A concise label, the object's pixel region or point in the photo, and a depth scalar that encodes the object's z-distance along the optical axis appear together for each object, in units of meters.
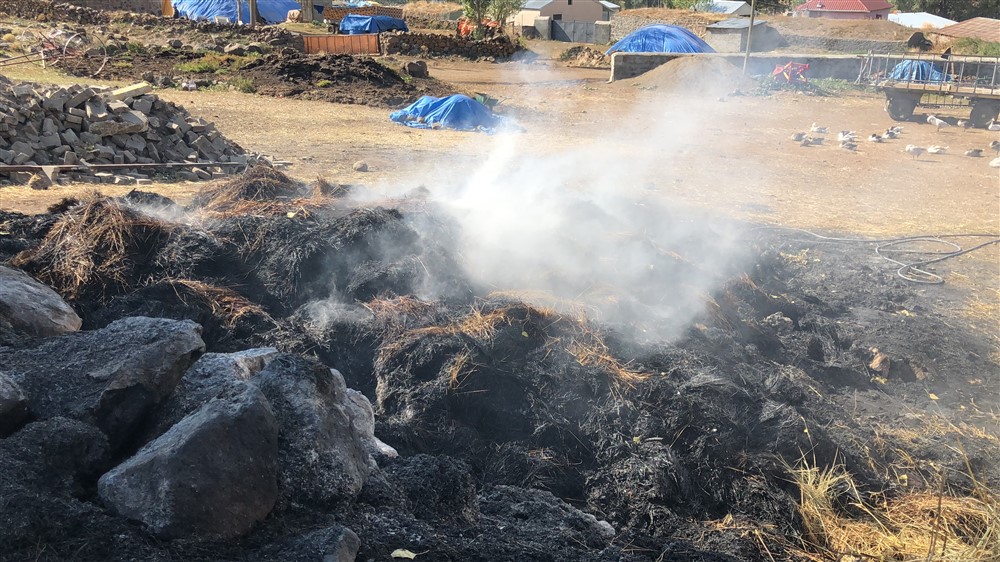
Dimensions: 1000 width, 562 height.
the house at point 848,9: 45.69
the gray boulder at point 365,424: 3.54
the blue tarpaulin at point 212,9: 35.03
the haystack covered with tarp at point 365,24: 33.09
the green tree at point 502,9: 33.94
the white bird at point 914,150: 13.38
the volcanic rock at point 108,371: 2.88
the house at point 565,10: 39.47
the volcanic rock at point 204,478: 2.46
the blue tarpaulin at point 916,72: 17.87
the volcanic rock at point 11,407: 2.72
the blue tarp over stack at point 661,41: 26.95
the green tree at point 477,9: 33.19
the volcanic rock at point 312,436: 2.85
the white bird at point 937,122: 16.14
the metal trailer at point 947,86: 16.09
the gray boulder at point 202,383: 2.95
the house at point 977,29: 32.97
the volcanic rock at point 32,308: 3.63
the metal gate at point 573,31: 35.84
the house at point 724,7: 42.13
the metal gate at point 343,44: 25.98
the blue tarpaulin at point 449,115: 14.80
